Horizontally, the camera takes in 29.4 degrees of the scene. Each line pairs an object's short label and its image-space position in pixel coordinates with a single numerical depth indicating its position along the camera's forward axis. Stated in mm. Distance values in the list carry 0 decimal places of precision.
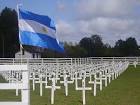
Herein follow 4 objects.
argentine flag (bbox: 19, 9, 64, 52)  9459
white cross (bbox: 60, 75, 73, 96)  9967
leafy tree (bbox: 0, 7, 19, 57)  50744
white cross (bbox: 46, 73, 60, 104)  8629
